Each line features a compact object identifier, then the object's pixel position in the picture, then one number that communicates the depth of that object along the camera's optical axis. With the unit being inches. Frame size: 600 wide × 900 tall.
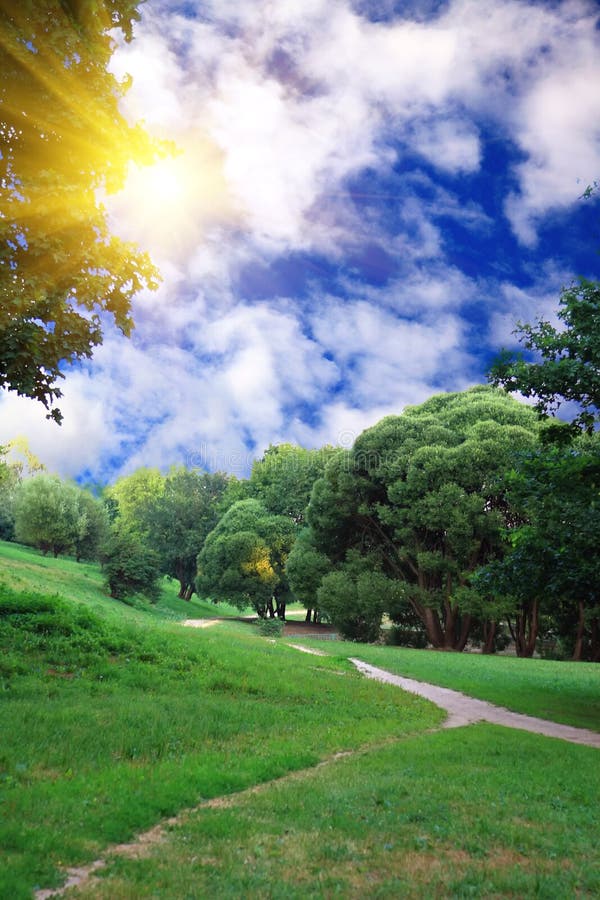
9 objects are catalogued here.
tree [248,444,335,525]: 2418.8
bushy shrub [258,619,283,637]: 1430.9
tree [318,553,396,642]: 1368.1
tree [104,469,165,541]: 3376.0
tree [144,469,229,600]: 2632.9
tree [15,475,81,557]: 2306.8
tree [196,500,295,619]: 2070.6
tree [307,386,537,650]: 1301.7
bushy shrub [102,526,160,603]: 1633.9
